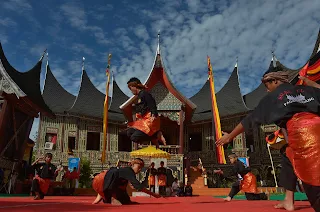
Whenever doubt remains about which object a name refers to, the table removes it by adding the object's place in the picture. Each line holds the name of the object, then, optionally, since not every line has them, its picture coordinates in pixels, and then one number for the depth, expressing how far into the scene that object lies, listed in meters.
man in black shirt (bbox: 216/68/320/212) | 1.93
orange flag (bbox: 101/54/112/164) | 17.14
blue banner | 16.45
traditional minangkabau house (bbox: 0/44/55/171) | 11.54
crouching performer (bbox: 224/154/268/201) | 6.73
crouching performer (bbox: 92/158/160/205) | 4.82
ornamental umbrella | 11.99
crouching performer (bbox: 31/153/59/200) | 6.69
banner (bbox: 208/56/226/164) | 16.81
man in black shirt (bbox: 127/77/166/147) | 5.03
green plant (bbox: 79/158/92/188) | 17.02
